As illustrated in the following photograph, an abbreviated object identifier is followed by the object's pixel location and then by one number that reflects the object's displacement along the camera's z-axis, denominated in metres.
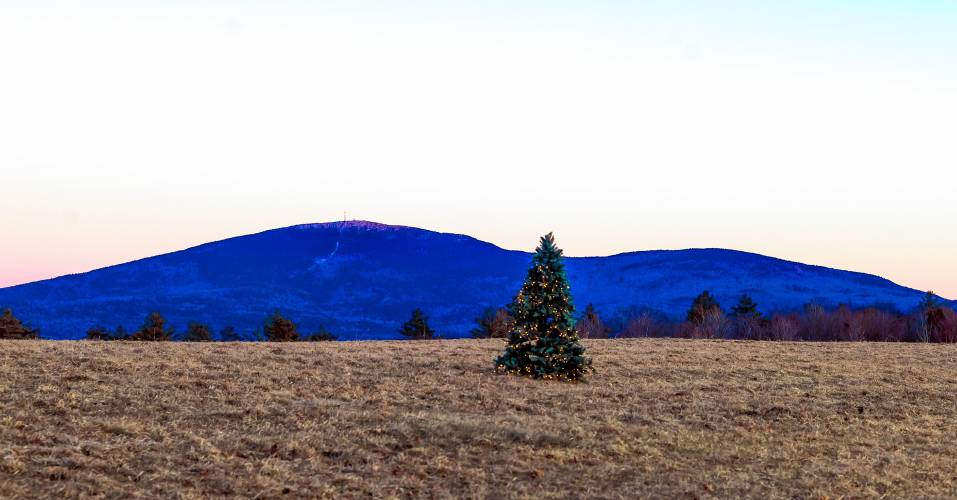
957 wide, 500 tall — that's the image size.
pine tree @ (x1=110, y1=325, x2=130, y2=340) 62.64
